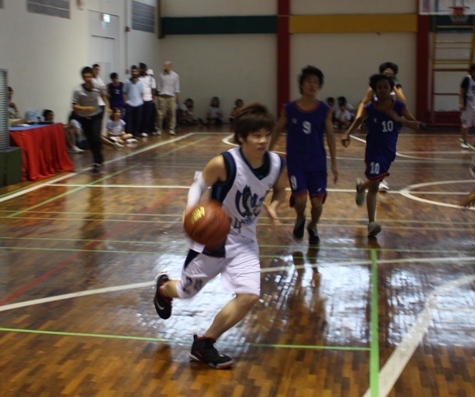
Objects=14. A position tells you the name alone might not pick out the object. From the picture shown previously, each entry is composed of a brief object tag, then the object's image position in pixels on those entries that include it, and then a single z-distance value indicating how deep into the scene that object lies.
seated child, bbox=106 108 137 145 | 16.95
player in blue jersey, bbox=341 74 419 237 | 7.64
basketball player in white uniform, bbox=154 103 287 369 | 4.35
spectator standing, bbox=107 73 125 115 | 17.64
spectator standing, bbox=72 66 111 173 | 12.41
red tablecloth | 11.82
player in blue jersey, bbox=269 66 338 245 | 7.09
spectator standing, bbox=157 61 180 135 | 19.56
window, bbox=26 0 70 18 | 14.87
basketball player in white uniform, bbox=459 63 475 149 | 15.20
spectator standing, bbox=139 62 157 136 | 19.05
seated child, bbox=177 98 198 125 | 23.31
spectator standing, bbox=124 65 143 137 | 18.42
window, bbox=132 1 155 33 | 21.25
